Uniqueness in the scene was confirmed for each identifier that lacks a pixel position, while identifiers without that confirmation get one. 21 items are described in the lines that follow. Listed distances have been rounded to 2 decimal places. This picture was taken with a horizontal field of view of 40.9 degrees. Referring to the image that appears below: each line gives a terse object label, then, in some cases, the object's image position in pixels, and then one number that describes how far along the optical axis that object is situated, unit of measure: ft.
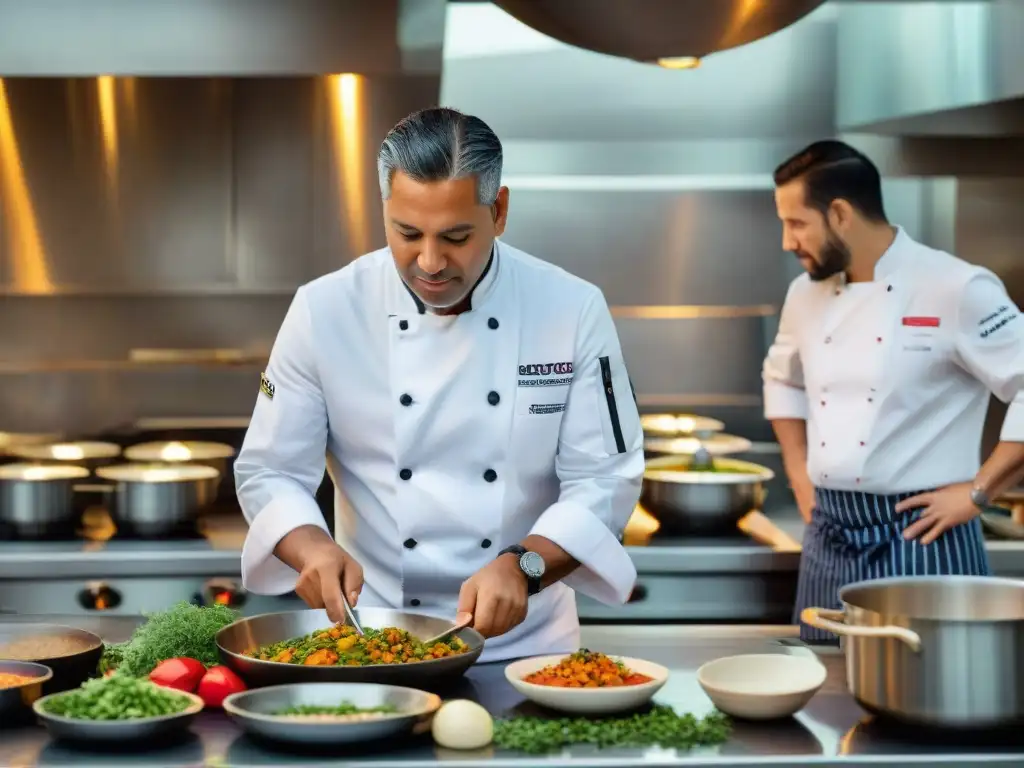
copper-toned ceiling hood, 7.76
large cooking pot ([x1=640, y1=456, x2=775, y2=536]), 12.71
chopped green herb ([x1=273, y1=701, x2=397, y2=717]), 5.77
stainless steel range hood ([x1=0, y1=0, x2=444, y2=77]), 11.49
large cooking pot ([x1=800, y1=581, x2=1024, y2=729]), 5.82
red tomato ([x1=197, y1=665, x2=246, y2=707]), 6.25
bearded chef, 10.88
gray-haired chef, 7.94
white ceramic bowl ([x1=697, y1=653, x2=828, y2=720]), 6.15
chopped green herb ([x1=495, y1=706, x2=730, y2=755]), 5.77
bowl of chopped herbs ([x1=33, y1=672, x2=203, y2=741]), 5.60
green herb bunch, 6.66
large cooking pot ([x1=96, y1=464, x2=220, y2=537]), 12.26
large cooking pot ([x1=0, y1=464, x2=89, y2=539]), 12.28
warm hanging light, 8.25
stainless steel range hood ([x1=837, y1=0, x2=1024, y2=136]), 12.50
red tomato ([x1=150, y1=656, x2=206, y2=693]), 6.33
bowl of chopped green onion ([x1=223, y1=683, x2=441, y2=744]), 5.57
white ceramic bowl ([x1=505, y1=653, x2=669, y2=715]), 6.09
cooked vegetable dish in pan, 6.28
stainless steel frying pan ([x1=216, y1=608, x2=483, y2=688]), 6.12
